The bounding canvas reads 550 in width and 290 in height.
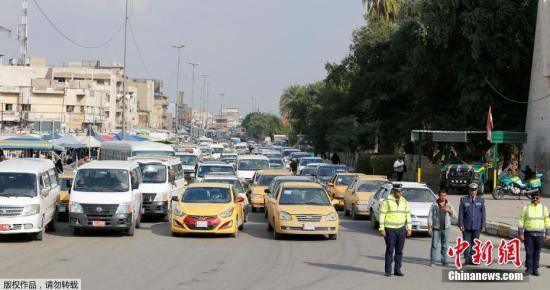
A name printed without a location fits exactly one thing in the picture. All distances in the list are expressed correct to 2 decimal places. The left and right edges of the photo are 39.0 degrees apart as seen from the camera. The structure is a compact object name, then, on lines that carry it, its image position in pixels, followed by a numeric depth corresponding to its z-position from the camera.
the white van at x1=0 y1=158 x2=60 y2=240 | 19.36
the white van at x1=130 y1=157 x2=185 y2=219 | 26.27
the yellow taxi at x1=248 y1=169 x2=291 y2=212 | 31.41
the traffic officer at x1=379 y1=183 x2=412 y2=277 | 14.67
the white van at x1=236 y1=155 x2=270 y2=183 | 42.06
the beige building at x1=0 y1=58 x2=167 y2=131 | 94.56
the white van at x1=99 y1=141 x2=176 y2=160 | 36.22
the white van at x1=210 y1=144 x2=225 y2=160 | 79.64
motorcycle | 34.91
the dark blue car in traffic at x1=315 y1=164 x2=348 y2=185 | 40.97
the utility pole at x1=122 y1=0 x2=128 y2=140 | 50.94
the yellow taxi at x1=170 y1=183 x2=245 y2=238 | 20.98
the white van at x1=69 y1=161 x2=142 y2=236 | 21.08
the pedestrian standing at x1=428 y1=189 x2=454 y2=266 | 16.39
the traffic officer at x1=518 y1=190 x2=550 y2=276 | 15.12
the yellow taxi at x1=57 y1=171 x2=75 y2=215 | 25.64
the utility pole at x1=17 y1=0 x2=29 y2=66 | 102.19
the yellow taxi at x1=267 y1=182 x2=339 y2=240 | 20.73
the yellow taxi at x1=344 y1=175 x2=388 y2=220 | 27.95
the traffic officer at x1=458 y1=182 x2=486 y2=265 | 16.33
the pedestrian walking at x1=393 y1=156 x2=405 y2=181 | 42.38
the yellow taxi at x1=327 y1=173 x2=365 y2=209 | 32.62
